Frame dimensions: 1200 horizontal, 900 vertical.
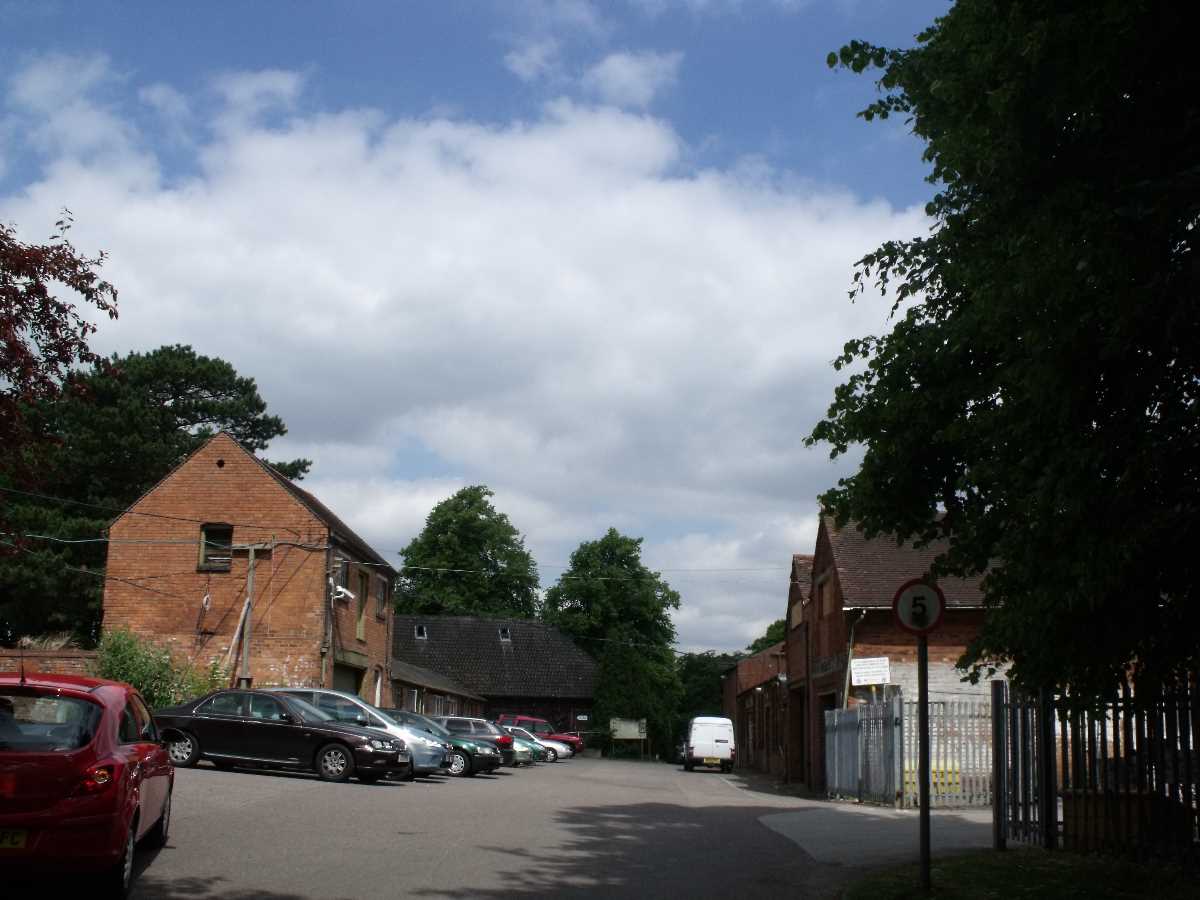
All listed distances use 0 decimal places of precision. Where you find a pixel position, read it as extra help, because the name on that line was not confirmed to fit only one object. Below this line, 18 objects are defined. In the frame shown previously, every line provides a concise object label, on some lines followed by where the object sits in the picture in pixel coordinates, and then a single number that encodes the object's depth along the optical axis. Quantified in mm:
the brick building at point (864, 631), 28344
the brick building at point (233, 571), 36094
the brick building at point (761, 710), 42312
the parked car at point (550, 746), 47375
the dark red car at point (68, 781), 8188
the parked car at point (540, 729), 56000
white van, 50031
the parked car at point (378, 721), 25781
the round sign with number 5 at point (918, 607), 11438
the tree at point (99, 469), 47188
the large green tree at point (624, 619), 73562
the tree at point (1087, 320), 8570
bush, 32781
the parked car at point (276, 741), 22625
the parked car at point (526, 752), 42938
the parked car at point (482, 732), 35688
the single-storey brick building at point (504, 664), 71812
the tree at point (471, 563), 78500
